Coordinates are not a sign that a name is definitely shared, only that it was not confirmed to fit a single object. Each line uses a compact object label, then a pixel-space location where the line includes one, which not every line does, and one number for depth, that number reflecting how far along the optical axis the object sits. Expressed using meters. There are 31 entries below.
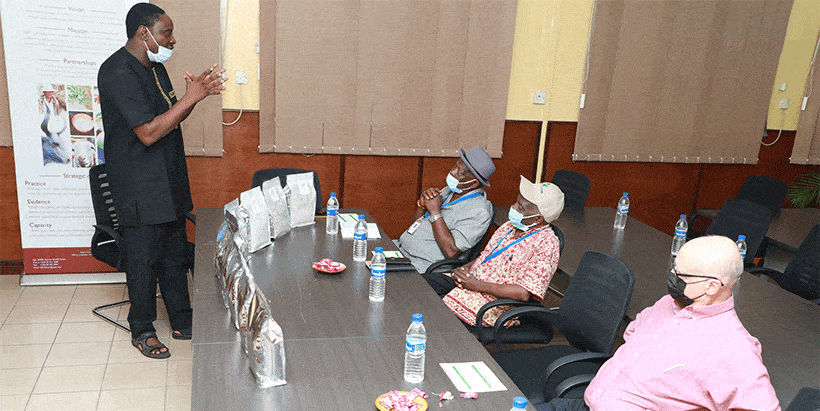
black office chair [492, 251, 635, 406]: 2.46
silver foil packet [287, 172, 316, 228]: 3.53
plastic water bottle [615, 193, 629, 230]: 4.20
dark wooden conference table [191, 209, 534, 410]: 1.83
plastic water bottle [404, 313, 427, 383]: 1.93
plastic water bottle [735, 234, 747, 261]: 3.68
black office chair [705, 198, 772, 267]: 4.08
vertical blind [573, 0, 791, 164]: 5.34
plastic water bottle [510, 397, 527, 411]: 1.70
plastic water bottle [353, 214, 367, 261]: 3.04
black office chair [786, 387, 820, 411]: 1.57
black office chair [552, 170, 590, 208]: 4.78
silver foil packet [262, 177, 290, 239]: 3.26
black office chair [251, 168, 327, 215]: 4.18
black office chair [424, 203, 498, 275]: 3.63
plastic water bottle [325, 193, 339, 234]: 3.55
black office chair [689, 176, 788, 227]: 5.14
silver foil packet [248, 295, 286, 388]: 1.82
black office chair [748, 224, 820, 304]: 3.74
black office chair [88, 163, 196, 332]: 3.75
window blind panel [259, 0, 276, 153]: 4.64
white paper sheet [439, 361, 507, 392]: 1.94
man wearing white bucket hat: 3.01
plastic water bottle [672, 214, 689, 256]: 3.79
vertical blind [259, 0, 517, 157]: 4.73
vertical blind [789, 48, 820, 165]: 5.96
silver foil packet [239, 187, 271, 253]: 2.96
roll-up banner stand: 4.12
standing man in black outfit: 3.29
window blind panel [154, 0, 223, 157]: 4.45
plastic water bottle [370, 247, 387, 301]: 2.56
